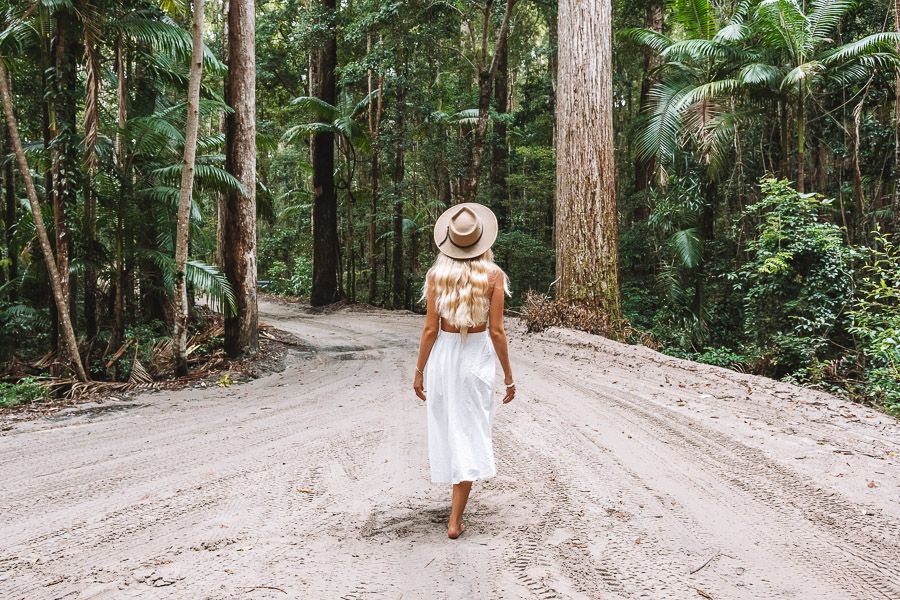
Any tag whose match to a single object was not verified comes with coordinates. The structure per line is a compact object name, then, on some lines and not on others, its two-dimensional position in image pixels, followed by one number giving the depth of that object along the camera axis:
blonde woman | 3.28
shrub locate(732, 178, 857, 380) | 8.66
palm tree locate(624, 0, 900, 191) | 10.52
